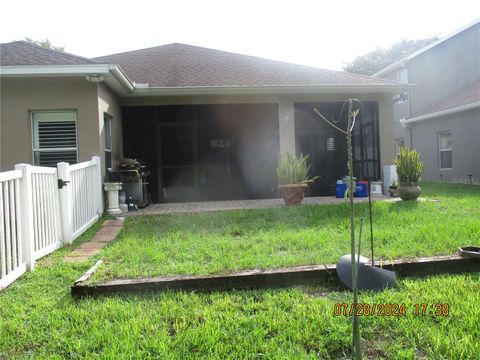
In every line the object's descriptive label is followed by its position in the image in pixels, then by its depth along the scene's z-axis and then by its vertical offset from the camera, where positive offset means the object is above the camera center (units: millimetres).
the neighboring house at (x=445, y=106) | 13328 +2247
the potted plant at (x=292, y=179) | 7863 -233
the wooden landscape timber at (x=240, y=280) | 3143 -923
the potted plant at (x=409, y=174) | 7980 -211
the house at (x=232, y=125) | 9102 +1150
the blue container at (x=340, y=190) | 9492 -585
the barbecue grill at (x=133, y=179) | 8094 -106
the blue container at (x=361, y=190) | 9664 -613
